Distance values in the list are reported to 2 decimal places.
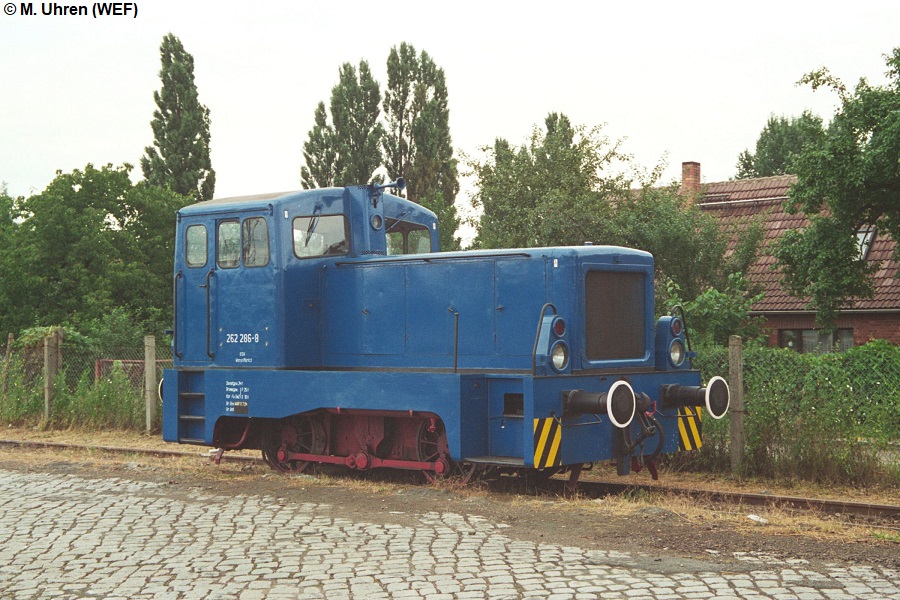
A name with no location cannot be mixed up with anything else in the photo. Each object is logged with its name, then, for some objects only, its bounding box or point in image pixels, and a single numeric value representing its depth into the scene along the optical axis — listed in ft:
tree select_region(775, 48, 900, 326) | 49.60
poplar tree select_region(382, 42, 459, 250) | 138.51
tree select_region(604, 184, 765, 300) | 62.59
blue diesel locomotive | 29.35
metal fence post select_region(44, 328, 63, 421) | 54.54
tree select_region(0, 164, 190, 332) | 87.51
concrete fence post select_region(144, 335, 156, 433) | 49.29
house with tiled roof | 73.56
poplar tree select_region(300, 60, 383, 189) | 136.15
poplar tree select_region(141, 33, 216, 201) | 123.95
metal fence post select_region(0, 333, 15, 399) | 57.93
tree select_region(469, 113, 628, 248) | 70.79
